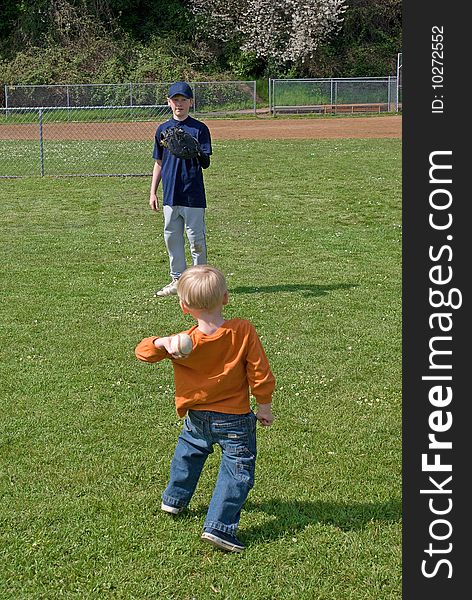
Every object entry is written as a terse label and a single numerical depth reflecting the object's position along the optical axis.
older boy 8.12
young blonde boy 3.77
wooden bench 34.69
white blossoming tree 41.03
